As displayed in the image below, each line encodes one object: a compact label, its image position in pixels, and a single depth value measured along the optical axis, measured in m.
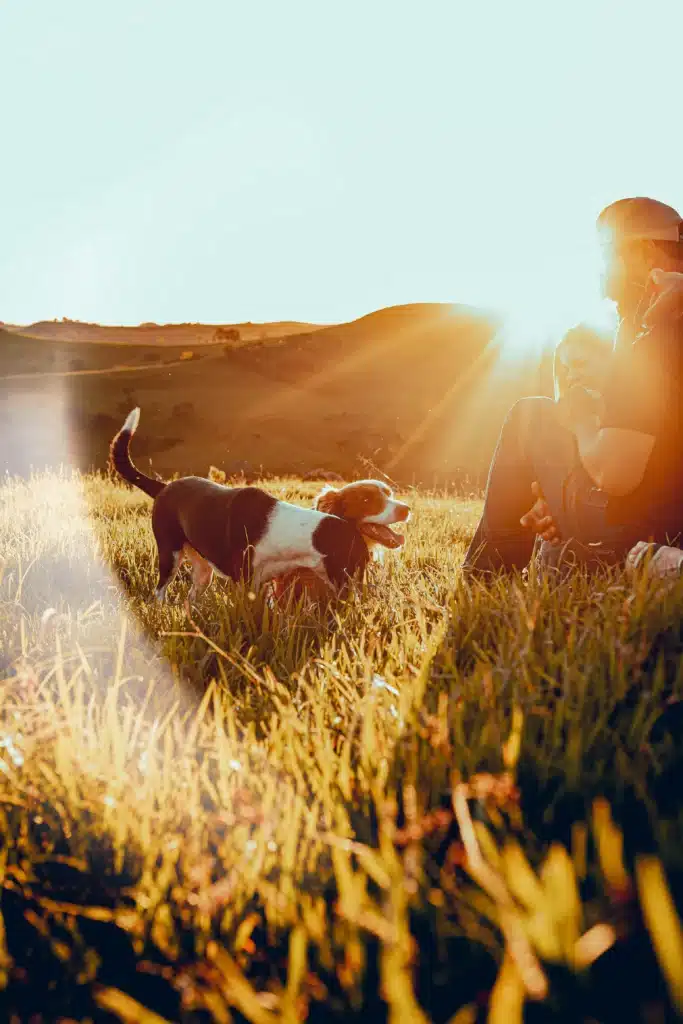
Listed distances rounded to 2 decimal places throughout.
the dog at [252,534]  4.52
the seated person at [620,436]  2.67
